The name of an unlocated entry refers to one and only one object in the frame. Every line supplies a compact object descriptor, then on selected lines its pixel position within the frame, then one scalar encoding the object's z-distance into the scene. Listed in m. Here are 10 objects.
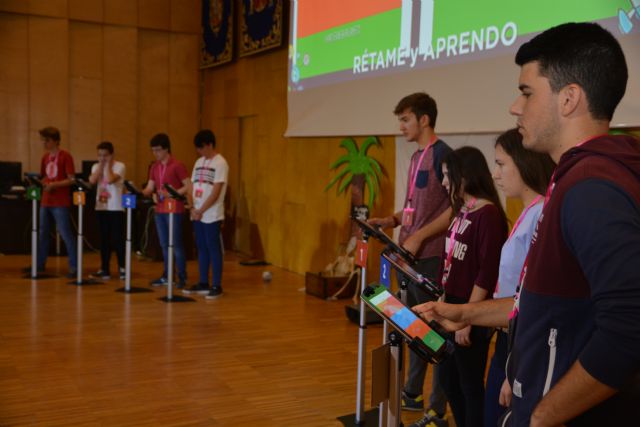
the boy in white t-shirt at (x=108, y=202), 6.83
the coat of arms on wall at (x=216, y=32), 9.27
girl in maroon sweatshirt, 2.42
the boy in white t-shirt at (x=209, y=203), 6.04
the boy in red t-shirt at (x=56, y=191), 6.84
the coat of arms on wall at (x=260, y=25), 7.92
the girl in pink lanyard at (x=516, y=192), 2.07
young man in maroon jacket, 1.04
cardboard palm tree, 6.45
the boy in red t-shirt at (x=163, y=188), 6.32
